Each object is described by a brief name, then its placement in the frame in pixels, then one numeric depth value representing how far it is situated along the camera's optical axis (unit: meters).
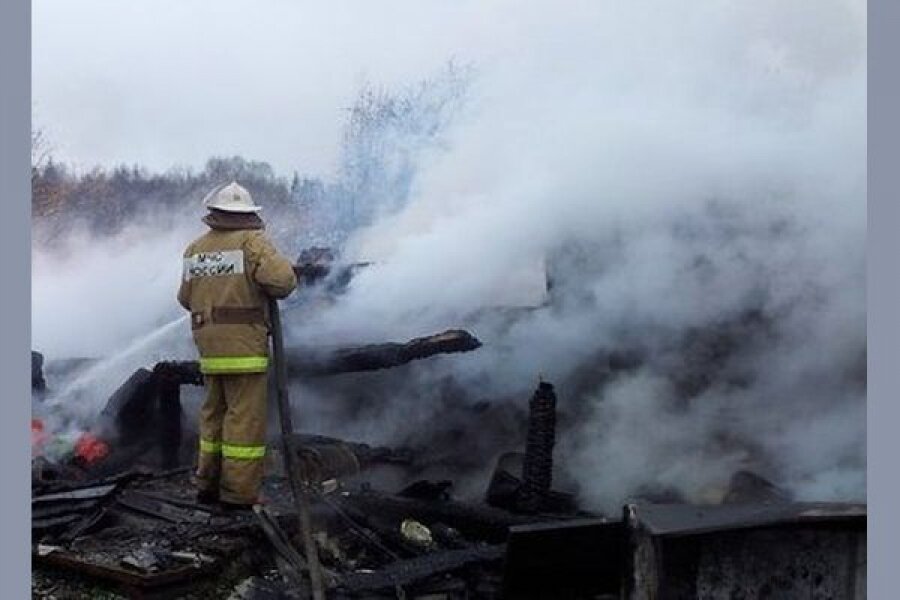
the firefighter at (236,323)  5.09
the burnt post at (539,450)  5.12
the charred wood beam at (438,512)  5.10
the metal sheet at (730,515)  4.53
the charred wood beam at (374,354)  5.13
